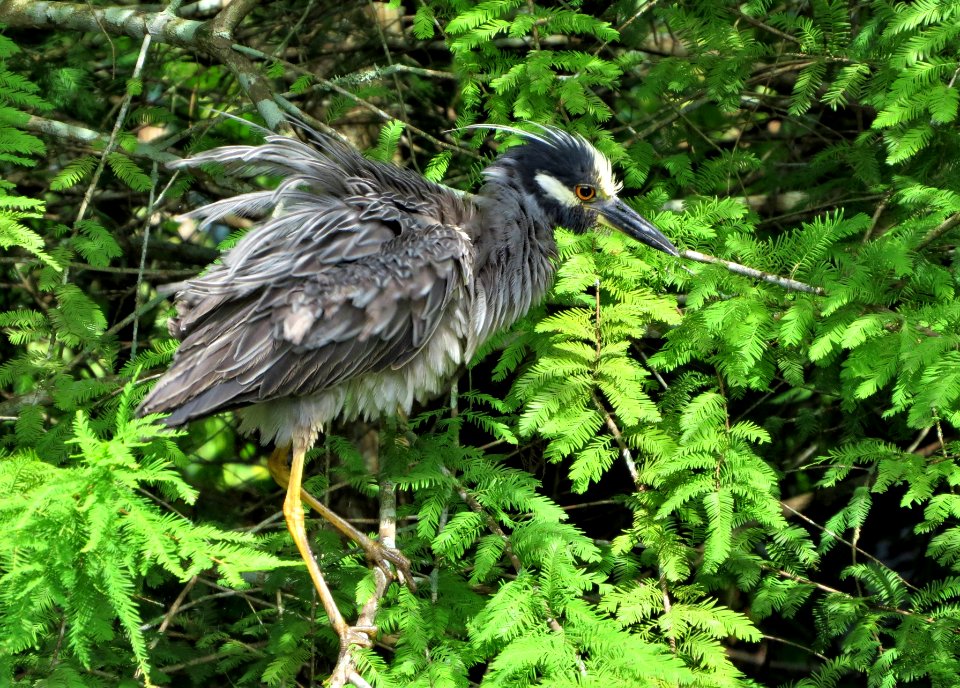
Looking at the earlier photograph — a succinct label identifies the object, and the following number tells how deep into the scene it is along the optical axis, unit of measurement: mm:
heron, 7133
